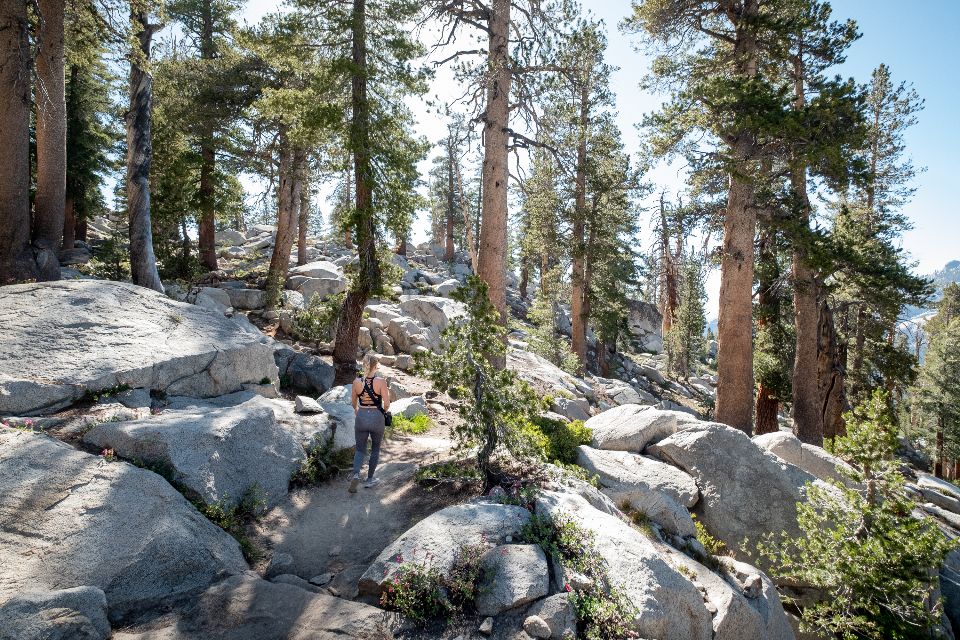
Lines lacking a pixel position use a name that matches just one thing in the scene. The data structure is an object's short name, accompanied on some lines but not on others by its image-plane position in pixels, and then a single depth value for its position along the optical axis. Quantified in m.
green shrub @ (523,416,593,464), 7.50
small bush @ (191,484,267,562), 4.91
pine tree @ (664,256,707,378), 29.02
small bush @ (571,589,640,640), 3.86
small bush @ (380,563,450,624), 3.77
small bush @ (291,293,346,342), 13.12
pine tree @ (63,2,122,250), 19.66
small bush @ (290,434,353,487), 6.60
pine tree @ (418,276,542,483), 5.75
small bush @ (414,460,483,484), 5.98
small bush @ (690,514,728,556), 6.86
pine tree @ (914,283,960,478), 26.66
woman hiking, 6.59
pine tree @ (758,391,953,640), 5.17
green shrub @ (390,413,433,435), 9.07
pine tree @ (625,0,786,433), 10.20
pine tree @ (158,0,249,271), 15.32
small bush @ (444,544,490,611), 3.90
